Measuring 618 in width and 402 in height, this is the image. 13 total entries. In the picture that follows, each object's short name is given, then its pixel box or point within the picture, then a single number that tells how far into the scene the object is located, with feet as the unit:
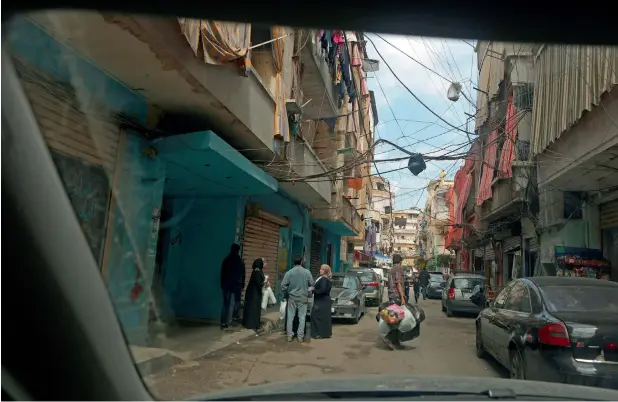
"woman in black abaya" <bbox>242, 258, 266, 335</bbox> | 34.06
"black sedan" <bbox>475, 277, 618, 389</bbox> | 15.96
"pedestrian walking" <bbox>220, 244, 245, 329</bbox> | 34.17
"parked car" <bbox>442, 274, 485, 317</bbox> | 52.80
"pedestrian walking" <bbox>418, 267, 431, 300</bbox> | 76.28
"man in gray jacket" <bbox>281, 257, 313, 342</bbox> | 32.12
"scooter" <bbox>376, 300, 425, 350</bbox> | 29.09
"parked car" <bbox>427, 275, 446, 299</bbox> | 91.61
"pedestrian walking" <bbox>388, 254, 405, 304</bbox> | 32.25
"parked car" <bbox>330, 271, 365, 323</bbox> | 41.93
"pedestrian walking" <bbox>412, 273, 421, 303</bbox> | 79.59
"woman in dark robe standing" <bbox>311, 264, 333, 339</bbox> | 33.14
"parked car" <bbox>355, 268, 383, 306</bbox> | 60.95
